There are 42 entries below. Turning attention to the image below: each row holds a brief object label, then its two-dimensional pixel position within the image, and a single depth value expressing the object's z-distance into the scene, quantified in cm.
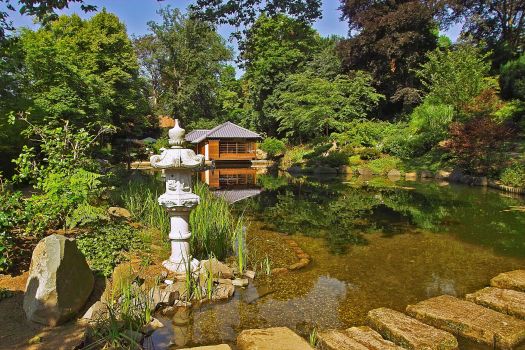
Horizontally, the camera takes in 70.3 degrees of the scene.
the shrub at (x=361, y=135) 2370
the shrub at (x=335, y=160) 2230
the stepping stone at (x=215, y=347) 311
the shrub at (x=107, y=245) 466
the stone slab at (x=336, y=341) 321
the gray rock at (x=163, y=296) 405
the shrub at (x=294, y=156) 2609
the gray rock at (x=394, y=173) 1967
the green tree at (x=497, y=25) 2439
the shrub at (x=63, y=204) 508
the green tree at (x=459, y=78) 1891
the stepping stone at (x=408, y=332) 326
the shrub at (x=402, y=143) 2147
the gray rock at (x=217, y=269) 470
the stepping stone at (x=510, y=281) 471
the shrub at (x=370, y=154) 2234
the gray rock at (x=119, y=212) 694
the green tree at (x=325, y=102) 2369
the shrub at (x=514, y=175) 1334
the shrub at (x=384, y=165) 2048
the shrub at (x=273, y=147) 2898
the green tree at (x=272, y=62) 3048
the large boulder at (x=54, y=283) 330
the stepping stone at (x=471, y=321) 340
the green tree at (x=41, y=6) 407
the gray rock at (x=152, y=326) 356
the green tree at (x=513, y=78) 2143
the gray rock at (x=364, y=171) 2078
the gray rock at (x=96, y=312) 347
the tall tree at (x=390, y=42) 2381
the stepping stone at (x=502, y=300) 393
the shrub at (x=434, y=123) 2011
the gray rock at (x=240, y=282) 483
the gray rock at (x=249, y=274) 514
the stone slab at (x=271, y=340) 321
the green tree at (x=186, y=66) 3772
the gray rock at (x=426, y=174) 1876
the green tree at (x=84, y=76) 1309
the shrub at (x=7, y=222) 411
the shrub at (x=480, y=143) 1527
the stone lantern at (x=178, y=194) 468
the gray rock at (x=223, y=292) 442
